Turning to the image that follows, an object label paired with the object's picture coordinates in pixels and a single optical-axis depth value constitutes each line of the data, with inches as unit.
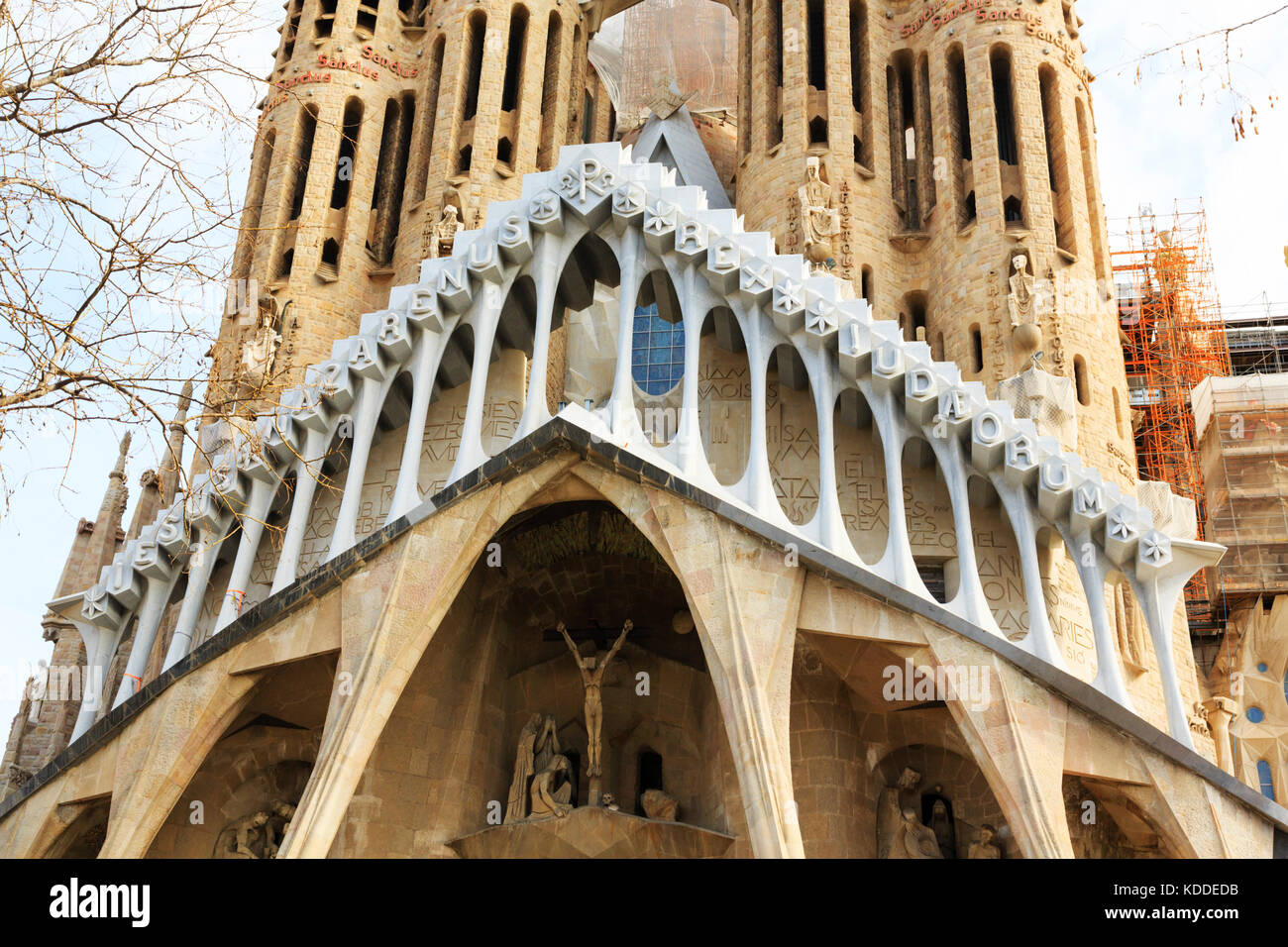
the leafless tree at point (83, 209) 305.9
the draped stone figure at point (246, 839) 613.9
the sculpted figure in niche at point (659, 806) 606.9
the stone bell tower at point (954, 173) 693.9
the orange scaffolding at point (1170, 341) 1037.2
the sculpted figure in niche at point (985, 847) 558.6
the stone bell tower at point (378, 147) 791.1
